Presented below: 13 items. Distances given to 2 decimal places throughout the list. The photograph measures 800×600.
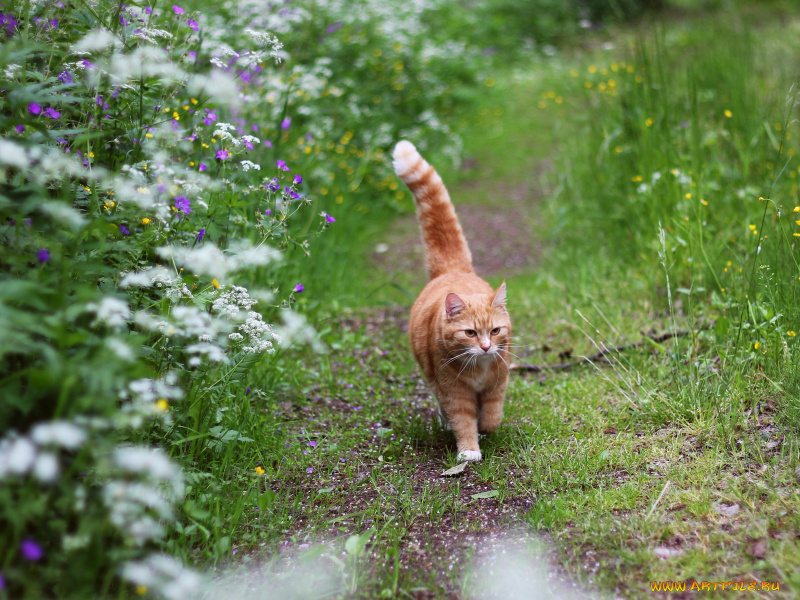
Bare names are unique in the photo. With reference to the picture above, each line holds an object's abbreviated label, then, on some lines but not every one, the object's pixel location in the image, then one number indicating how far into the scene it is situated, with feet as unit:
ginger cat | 12.14
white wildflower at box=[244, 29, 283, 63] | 11.80
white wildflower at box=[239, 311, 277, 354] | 11.48
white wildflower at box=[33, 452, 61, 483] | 9.39
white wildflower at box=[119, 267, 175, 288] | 11.13
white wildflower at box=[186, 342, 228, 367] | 11.03
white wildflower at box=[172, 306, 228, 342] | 10.95
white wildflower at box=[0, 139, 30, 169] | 10.58
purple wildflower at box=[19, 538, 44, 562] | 10.36
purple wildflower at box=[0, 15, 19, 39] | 11.36
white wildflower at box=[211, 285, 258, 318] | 11.38
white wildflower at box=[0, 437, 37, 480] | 9.47
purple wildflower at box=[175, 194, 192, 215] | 11.60
